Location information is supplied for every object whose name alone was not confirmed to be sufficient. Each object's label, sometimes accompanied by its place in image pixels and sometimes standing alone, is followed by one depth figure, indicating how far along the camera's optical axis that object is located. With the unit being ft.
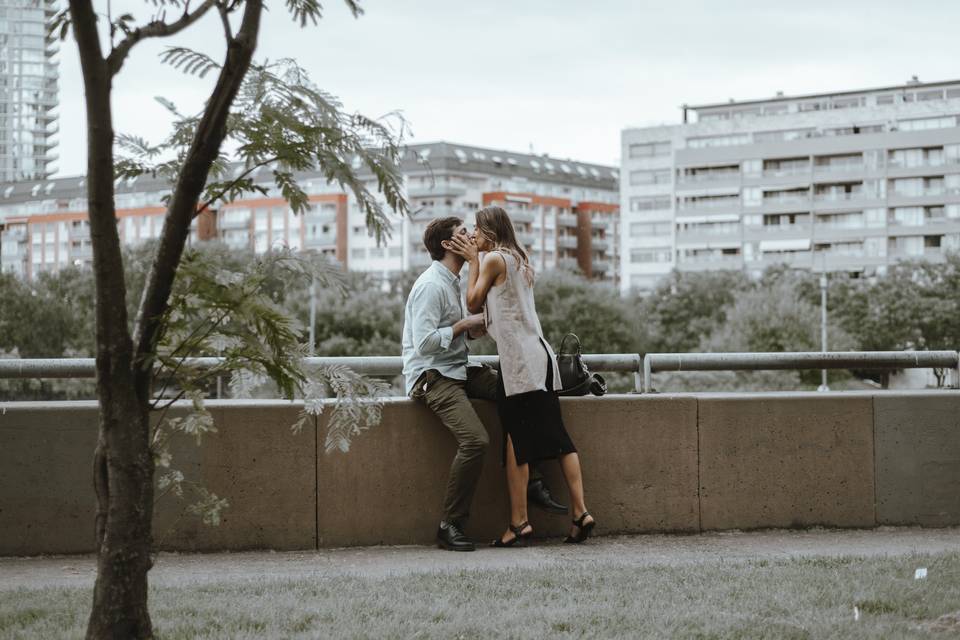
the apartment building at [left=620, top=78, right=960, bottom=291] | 398.62
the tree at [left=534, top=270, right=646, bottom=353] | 256.93
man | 24.13
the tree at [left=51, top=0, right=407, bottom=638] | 13.98
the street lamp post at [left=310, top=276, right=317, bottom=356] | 215.51
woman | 24.44
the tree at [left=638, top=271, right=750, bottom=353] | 279.69
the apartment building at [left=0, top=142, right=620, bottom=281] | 458.09
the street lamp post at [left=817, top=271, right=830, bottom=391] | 227.92
